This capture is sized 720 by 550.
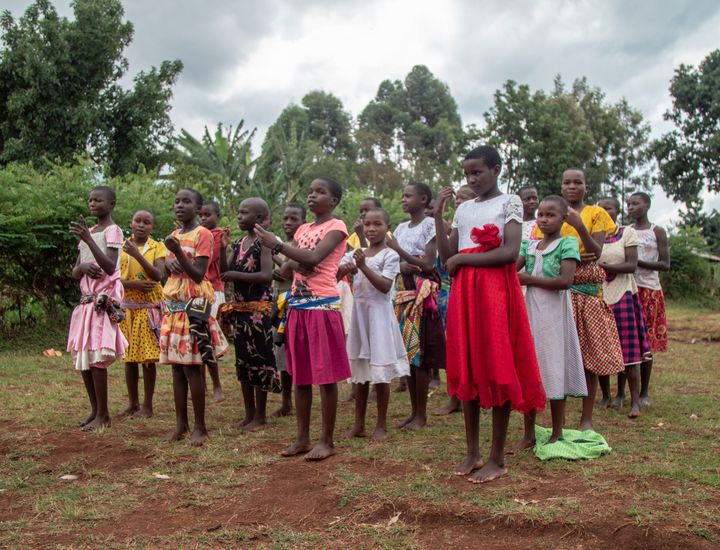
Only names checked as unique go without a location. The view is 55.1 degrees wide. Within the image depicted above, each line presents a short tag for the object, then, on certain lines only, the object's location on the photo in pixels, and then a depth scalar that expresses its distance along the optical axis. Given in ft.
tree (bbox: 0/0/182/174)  65.98
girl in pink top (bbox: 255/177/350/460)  15.02
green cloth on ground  14.28
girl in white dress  16.79
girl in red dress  12.95
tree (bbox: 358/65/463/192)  139.64
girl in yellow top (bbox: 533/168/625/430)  16.40
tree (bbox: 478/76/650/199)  93.76
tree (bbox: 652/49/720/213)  87.40
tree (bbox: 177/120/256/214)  63.05
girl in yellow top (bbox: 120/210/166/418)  20.03
